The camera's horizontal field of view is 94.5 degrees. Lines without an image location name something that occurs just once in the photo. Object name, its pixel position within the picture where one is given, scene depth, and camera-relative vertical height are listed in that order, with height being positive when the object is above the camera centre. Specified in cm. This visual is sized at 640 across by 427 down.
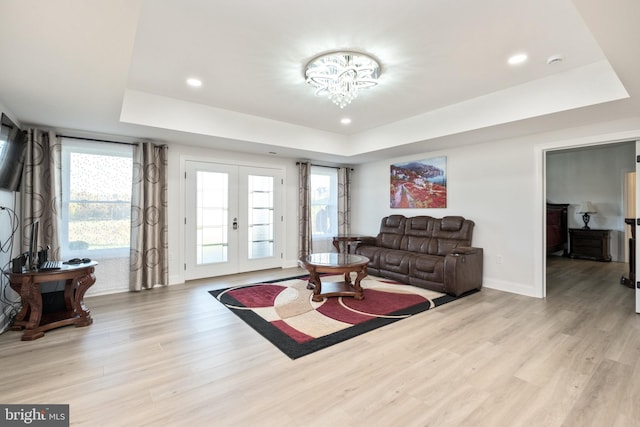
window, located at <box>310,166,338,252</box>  650 +21
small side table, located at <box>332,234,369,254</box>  575 -49
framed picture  519 +61
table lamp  659 +12
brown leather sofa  406 -59
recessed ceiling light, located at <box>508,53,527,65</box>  265 +145
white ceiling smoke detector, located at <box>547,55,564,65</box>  267 +144
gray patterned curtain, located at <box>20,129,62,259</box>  358 +34
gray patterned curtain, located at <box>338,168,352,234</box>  675 +35
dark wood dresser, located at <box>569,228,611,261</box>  647 -63
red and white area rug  274 -109
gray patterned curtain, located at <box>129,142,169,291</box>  430 -3
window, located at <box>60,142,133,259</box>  397 +23
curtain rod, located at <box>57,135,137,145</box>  391 +106
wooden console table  272 -83
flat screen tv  276 +63
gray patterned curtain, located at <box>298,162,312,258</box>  606 +13
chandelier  269 +140
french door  492 -5
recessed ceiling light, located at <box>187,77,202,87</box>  319 +148
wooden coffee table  364 -67
